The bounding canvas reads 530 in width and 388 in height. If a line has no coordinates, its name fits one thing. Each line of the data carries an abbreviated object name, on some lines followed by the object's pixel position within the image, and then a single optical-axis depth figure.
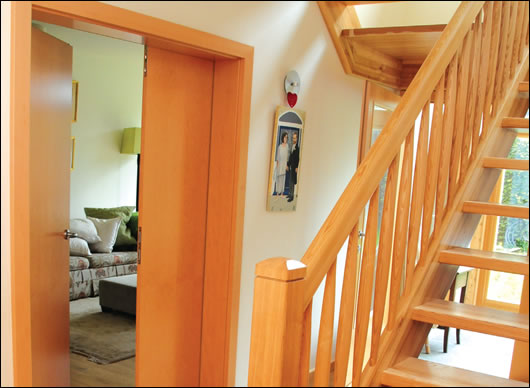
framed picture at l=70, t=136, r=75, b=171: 6.33
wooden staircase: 1.54
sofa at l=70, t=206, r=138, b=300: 5.59
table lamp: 6.80
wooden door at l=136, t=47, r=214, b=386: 2.94
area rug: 4.02
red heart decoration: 3.46
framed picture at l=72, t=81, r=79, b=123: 6.24
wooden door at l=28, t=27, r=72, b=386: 2.62
